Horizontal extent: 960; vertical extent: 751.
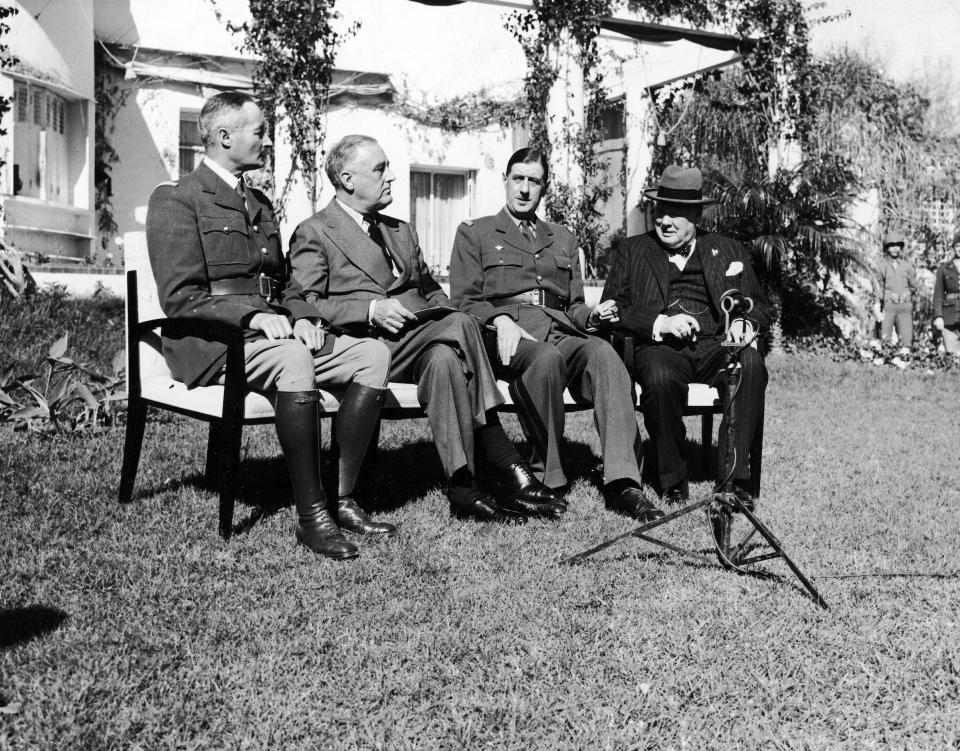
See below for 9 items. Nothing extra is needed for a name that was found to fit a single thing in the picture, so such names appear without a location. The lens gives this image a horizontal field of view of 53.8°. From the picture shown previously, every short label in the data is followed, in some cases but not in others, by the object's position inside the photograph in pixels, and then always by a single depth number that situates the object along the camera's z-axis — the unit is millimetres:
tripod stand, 3139
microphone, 3299
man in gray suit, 3842
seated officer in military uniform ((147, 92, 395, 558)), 3535
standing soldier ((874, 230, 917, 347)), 12164
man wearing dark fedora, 4262
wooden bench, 3551
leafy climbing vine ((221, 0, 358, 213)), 11188
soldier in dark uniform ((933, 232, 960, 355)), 11352
